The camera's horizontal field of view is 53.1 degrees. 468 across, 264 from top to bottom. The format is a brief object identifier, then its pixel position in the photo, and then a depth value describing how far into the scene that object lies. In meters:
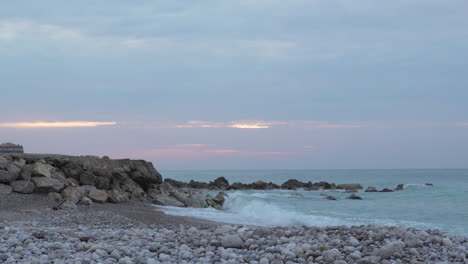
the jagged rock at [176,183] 37.66
